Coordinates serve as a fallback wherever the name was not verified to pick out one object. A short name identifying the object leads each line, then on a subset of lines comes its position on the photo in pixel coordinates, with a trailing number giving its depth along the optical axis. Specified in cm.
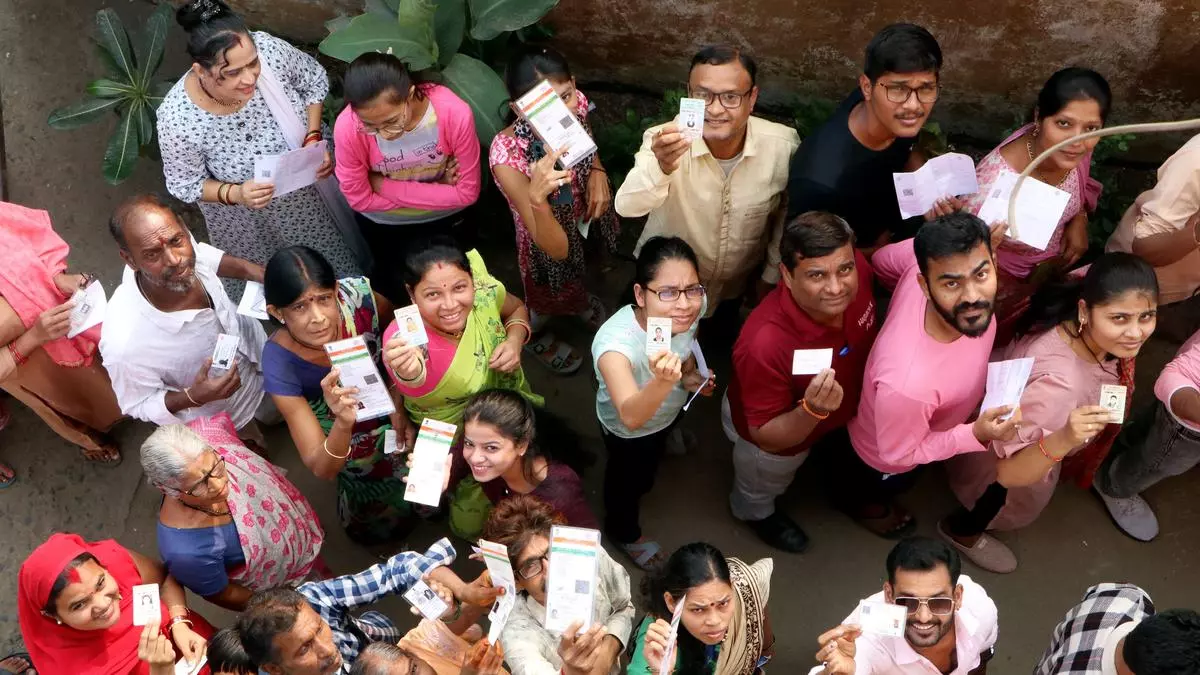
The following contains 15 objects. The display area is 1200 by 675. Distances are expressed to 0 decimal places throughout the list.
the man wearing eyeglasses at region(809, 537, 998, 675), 295
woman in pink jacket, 362
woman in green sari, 340
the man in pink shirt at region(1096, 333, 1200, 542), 352
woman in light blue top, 330
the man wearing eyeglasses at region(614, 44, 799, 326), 353
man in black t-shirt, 341
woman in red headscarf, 302
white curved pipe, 250
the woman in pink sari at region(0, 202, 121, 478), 381
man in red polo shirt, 322
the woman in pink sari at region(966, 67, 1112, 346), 346
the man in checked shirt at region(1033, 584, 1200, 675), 255
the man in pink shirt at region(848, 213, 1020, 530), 308
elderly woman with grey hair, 312
